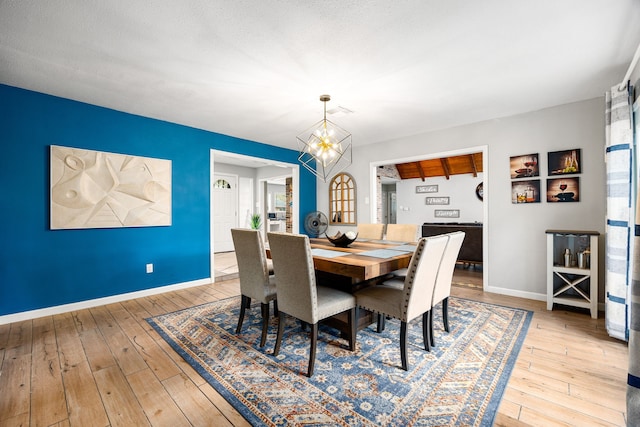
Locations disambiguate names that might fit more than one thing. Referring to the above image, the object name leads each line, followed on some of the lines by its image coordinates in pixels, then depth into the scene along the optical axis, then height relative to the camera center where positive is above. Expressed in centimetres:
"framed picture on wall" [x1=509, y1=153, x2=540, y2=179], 336 +57
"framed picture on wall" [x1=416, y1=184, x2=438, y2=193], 775 +67
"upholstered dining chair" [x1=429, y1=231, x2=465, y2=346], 214 -49
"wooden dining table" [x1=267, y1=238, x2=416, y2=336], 192 -36
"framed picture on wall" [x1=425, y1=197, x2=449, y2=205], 757 +31
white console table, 279 -62
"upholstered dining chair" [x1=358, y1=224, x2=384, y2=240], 362 -25
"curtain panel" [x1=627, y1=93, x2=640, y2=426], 92 -46
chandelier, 282 +97
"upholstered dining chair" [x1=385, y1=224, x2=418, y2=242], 334 -25
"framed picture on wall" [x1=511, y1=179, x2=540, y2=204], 336 +25
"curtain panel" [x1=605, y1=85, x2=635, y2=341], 228 +0
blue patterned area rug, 149 -106
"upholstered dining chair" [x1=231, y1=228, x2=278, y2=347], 216 -47
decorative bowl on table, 269 -27
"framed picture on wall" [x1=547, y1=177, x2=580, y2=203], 312 +25
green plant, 718 -24
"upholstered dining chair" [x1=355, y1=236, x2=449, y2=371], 184 -59
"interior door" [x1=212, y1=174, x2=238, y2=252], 696 +9
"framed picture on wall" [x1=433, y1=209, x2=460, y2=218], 741 -2
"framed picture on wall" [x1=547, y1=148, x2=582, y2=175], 309 +56
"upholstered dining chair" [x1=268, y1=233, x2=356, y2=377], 181 -53
